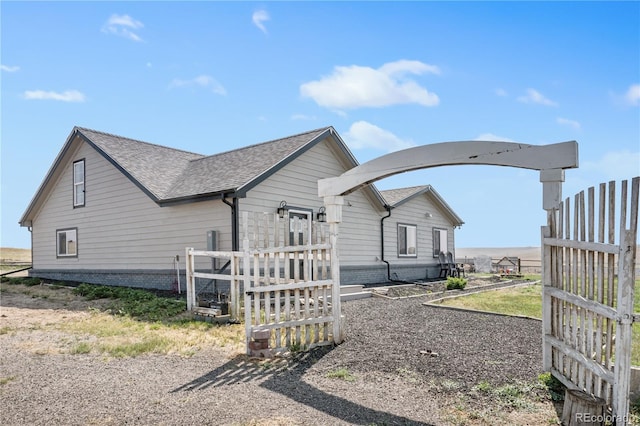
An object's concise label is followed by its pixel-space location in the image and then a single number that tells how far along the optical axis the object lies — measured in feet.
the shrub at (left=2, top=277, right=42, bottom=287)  58.75
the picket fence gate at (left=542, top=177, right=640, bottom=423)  14.07
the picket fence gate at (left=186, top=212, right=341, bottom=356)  24.08
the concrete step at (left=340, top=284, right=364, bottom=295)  43.89
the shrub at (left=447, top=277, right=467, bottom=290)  53.62
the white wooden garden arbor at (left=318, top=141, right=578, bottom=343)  18.70
